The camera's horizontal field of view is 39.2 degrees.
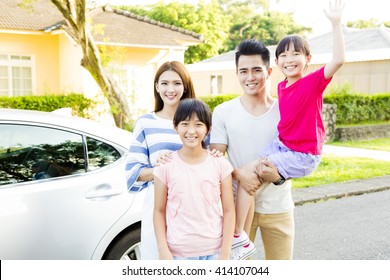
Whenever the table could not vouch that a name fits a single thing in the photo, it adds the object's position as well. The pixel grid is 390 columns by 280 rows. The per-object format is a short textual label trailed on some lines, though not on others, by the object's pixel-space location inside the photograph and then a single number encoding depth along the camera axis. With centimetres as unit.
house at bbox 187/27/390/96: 2244
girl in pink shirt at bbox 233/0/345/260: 269
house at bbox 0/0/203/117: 1575
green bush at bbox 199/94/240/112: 1634
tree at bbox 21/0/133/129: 940
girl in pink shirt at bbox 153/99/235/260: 251
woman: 275
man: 278
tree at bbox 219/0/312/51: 5138
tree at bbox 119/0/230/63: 4219
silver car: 339
